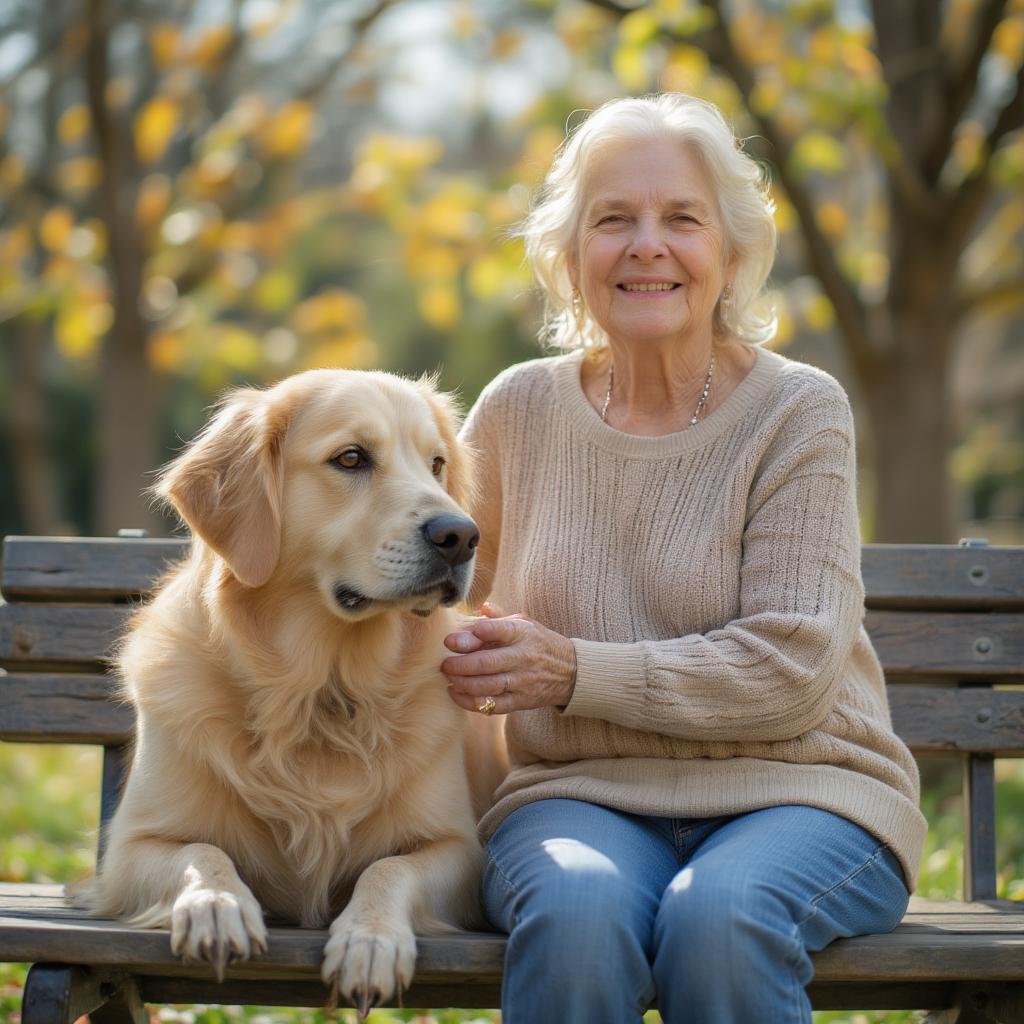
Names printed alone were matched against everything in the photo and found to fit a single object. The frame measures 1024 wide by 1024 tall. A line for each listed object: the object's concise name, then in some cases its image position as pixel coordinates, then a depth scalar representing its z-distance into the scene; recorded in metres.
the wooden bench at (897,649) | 3.14
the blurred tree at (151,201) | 7.12
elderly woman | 2.18
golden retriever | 2.49
